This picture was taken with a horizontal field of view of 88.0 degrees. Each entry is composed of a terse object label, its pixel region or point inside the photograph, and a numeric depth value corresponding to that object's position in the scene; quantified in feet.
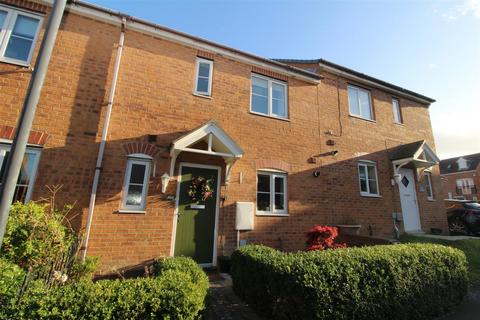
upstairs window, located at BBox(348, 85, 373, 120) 38.88
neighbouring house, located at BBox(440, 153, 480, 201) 133.80
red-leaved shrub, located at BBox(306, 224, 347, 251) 23.98
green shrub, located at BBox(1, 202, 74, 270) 15.08
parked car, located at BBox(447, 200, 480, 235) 43.01
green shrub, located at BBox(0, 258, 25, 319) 9.67
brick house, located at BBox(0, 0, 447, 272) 21.40
